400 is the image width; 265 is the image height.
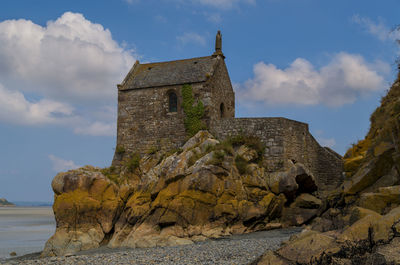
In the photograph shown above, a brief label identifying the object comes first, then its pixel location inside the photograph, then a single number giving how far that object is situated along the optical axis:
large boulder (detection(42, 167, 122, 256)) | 21.58
